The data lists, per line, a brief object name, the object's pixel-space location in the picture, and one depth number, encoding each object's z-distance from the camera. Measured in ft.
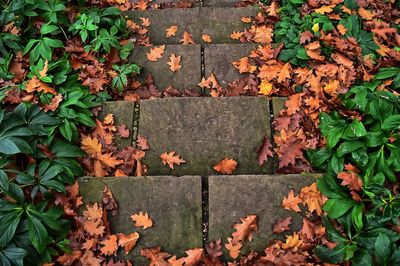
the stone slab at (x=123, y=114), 9.75
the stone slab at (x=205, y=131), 9.30
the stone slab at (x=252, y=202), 8.11
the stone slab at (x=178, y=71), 11.30
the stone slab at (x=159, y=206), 8.09
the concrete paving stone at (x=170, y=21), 12.92
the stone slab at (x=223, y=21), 12.82
